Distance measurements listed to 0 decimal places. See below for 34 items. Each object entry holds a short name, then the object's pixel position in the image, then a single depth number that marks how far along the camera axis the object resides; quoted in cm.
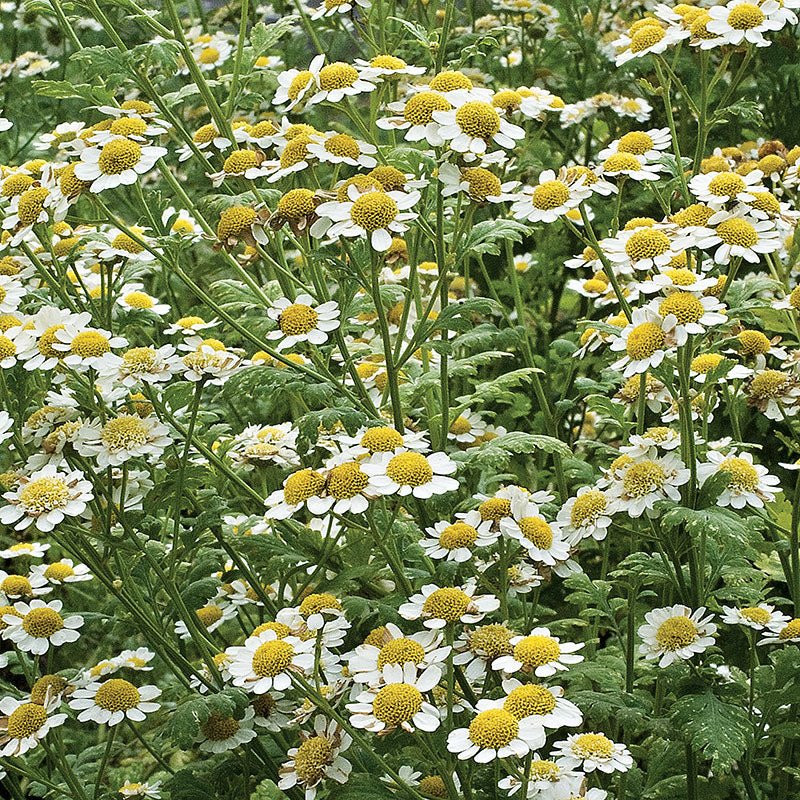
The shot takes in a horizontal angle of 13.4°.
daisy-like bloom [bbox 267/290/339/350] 78
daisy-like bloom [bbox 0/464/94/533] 78
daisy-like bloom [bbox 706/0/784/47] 80
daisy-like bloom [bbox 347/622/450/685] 73
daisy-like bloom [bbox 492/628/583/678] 73
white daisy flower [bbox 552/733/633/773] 74
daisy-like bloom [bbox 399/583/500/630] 74
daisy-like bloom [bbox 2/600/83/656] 79
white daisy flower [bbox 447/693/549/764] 72
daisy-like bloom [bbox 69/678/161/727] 78
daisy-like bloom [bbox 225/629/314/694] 74
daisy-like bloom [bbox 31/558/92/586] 83
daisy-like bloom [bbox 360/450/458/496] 75
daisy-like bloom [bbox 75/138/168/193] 78
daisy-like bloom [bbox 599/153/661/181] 80
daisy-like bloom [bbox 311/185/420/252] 76
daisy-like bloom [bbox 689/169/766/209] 77
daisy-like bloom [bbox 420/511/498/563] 76
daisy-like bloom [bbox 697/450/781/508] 78
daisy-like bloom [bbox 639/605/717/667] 77
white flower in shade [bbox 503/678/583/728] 72
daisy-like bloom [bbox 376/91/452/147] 77
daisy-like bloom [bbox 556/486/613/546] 77
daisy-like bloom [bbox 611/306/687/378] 75
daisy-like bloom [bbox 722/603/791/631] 79
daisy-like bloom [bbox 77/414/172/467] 78
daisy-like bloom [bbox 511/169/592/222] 79
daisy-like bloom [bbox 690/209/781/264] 76
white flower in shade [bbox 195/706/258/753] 78
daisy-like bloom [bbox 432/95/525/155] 77
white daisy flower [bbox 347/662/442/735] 72
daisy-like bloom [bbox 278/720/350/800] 75
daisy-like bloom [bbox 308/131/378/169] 78
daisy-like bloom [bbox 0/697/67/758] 77
